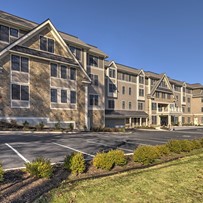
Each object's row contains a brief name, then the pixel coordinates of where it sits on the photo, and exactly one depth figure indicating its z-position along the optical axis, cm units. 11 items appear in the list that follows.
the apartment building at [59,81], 2208
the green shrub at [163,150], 1026
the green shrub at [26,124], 2138
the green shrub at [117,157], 790
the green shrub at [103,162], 754
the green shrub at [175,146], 1109
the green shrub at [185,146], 1146
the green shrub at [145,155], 862
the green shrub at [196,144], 1249
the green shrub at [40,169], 618
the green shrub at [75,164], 691
